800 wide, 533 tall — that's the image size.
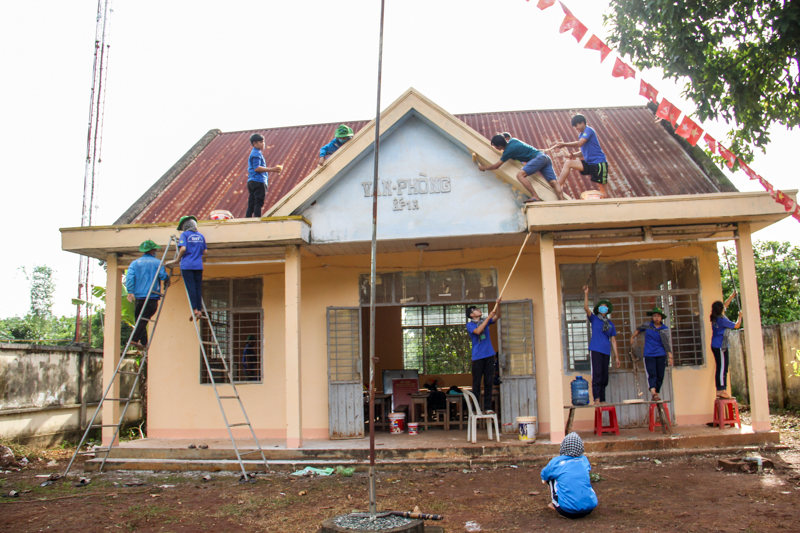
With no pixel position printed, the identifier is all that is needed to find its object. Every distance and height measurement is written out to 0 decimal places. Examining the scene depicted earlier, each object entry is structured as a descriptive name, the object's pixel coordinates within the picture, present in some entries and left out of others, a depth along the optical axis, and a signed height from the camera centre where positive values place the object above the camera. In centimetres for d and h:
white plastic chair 815 -97
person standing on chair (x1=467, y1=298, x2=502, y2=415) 856 -8
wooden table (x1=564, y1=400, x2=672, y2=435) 811 -99
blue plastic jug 852 -63
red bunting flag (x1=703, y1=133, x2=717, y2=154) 636 +217
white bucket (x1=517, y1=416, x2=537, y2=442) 804 -106
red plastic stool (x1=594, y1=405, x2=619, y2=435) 838 -105
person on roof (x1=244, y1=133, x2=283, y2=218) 919 +270
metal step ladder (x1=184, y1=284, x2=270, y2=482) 977 +3
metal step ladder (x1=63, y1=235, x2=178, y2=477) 797 +46
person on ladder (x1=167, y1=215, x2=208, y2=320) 812 +139
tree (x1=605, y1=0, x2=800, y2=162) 902 +458
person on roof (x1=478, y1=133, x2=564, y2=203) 806 +259
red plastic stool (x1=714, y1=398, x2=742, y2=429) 838 -97
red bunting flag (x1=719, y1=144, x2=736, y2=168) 621 +196
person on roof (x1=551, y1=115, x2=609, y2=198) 852 +278
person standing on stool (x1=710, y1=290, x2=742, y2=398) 859 -2
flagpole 500 -32
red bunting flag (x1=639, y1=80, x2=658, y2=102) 641 +273
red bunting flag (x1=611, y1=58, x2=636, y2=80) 646 +297
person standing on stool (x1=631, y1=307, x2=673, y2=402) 850 -8
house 820 +136
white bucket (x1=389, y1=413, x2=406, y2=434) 958 -111
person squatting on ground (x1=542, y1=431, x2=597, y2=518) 523 -116
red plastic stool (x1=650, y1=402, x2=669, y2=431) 846 -99
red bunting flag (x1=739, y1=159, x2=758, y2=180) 643 +187
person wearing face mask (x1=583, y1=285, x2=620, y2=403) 850 +1
